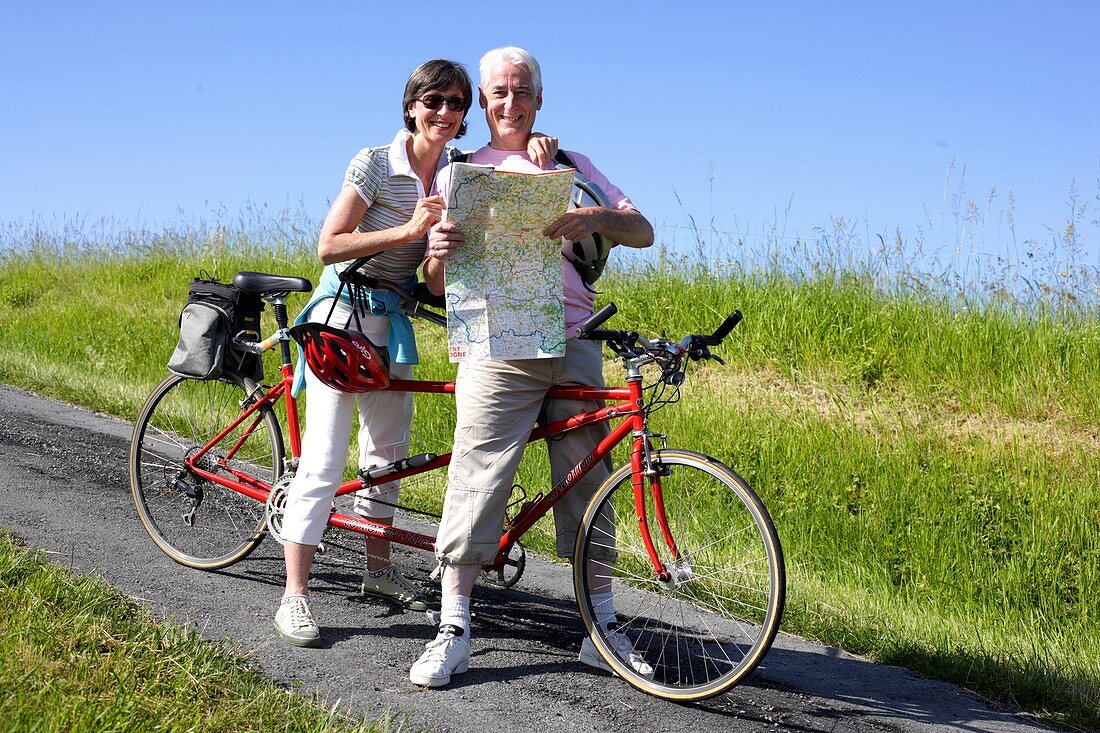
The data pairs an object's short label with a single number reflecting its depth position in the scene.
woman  4.25
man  4.05
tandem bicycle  4.09
